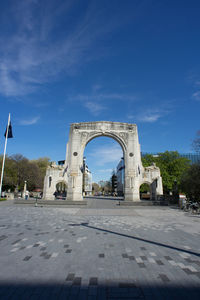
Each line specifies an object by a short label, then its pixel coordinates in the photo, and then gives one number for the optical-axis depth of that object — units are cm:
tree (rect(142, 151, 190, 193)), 3798
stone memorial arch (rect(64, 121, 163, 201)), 2842
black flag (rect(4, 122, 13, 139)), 2428
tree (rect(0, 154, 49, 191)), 3962
